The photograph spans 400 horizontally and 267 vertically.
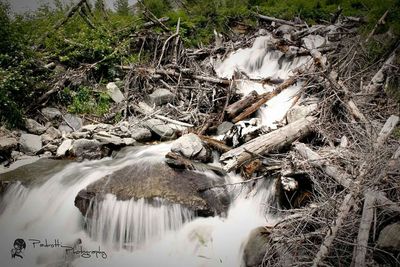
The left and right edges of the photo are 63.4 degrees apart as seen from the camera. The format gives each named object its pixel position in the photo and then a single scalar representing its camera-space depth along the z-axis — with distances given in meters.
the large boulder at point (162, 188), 4.71
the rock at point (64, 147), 6.28
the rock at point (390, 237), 2.79
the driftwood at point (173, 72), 8.15
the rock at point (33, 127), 6.94
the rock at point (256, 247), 3.92
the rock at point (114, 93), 8.29
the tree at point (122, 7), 14.24
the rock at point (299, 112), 5.80
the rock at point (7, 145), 6.07
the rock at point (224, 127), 6.77
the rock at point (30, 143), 6.32
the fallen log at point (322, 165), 3.67
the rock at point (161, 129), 6.95
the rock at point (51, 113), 7.44
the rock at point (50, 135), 6.75
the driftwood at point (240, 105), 7.00
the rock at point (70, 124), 7.31
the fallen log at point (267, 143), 5.03
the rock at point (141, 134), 6.92
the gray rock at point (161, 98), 8.02
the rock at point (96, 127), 6.96
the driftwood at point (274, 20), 11.00
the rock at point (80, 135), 6.67
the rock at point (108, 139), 6.51
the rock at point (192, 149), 5.64
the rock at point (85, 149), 6.17
